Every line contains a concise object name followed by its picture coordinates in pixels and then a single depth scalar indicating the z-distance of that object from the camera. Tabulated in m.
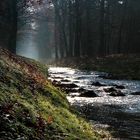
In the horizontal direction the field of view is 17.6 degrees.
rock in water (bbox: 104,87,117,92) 25.13
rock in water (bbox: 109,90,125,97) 23.28
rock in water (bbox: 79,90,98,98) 22.61
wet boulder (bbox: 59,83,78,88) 26.43
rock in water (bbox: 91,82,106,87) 28.89
